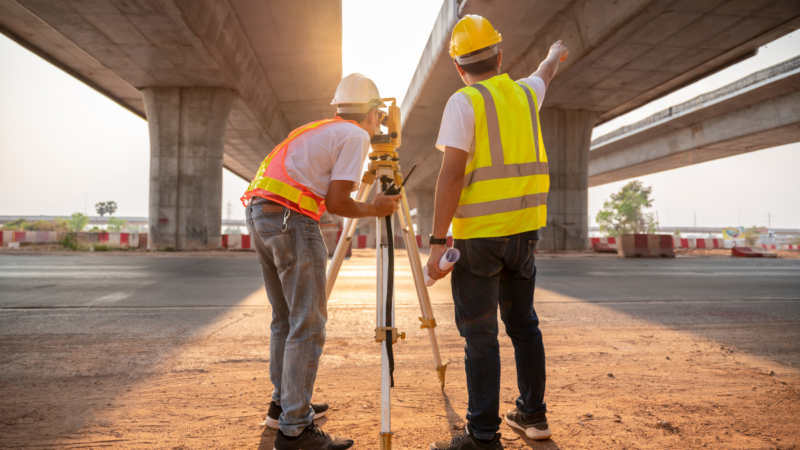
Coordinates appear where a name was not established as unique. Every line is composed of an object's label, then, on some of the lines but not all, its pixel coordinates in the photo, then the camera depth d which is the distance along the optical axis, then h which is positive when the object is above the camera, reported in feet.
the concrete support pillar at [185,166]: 61.26 +10.39
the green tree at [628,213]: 195.37 +12.45
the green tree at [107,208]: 474.78 +33.07
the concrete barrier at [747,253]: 62.59 -1.91
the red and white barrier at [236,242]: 66.85 -0.57
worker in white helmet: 6.70 +0.26
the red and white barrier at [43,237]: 68.59 +0.14
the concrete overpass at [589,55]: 42.65 +21.90
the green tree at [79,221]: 235.17 +9.90
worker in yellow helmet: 6.64 +0.49
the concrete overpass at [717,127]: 65.36 +21.37
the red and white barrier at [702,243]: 92.60 -0.73
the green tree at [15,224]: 143.02 +5.12
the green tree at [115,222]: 390.67 +14.62
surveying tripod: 6.55 -0.27
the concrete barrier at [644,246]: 55.42 -0.84
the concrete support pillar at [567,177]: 68.28 +10.04
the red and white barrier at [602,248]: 67.89 -1.36
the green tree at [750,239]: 130.86 +0.28
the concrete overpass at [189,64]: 45.62 +22.58
